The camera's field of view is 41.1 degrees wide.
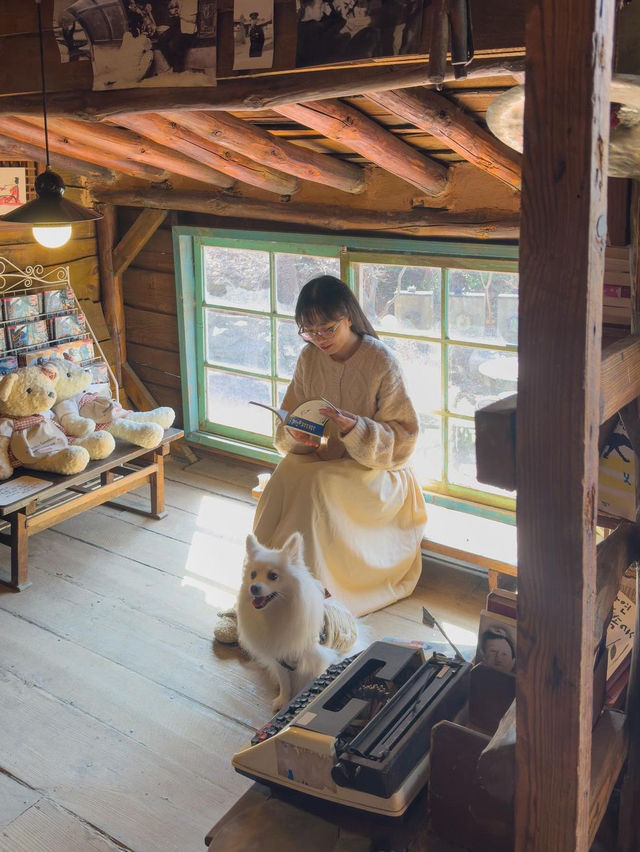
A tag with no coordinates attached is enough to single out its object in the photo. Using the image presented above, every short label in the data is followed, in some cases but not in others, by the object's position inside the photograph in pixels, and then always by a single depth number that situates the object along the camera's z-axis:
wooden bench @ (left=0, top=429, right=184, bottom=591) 3.78
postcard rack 4.36
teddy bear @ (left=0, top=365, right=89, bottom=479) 3.94
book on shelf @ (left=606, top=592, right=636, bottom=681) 1.84
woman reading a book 3.36
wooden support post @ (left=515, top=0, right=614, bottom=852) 1.04
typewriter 1.48
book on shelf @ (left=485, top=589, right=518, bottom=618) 1.68
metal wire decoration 4.56
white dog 2.74
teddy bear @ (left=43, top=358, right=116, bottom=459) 4.12
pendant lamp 2.91
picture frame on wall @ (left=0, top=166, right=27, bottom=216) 4.45
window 3.81
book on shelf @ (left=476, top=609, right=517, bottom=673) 1.61
